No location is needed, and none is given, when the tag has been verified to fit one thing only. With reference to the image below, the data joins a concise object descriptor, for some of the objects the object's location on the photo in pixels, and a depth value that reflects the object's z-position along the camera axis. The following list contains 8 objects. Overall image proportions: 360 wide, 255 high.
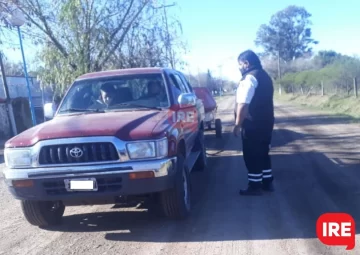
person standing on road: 7.24
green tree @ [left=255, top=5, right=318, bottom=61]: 74.62
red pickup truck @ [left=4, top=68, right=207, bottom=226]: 5.66
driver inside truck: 7.16
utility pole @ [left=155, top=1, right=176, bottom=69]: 19.80
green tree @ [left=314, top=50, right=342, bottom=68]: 65.12
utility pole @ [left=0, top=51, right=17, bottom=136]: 20.85
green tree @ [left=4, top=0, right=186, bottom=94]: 16.84
